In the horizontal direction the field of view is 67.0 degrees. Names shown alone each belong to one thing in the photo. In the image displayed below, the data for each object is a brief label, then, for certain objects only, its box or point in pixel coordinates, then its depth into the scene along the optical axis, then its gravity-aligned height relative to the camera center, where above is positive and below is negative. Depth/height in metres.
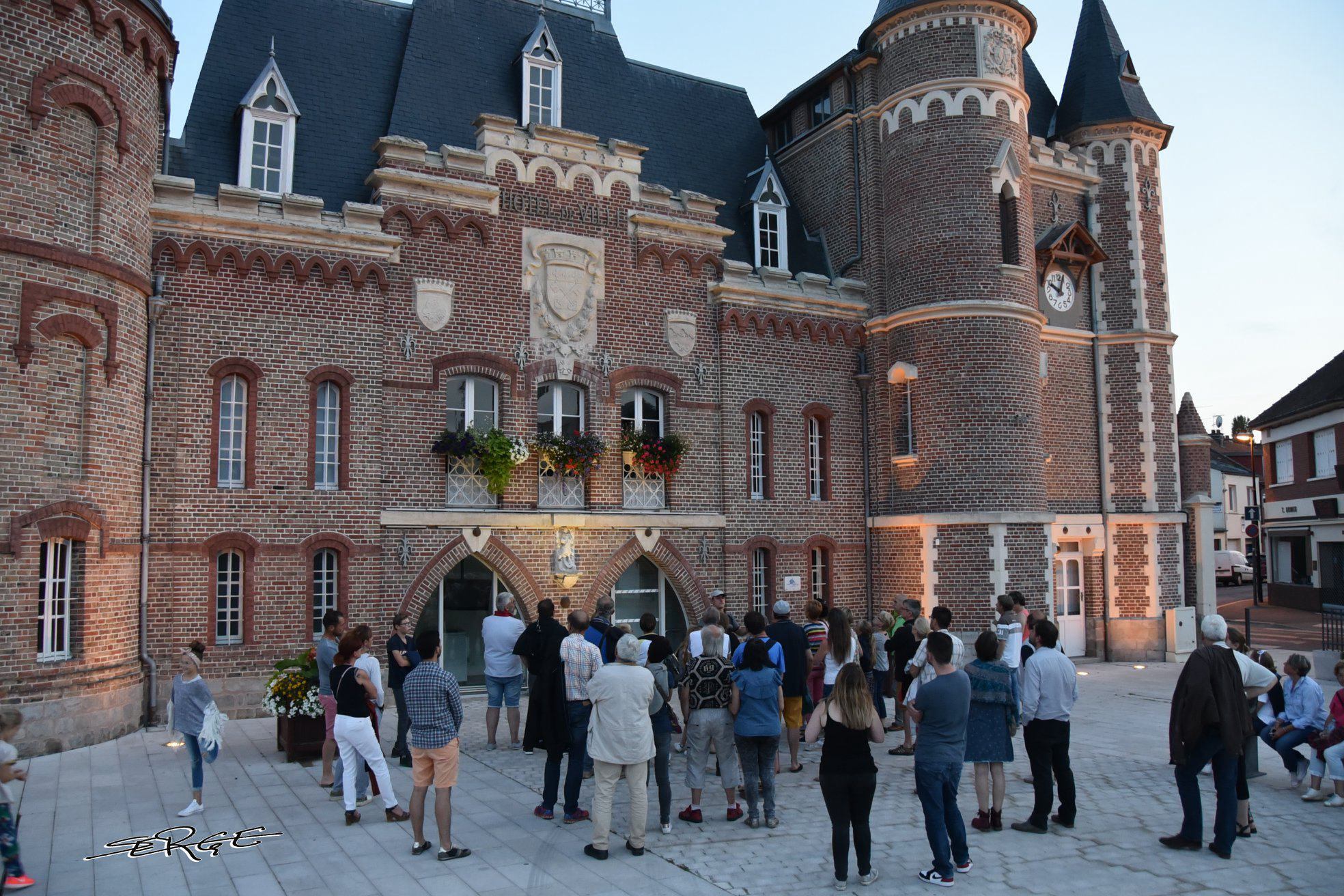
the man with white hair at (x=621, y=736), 8.29 -1.66
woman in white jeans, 9.02 -1.67
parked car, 53.38 -2.33
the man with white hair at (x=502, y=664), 12.41 -1.59
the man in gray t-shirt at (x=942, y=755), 7.71 -1.74
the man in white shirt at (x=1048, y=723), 8.99 -1.75
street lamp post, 36.30 +1.55
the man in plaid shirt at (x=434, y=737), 8.08 -1.60
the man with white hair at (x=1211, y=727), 8.30 -1.67
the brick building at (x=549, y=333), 13.43 +3.48
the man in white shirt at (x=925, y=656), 10.40 -1.36
